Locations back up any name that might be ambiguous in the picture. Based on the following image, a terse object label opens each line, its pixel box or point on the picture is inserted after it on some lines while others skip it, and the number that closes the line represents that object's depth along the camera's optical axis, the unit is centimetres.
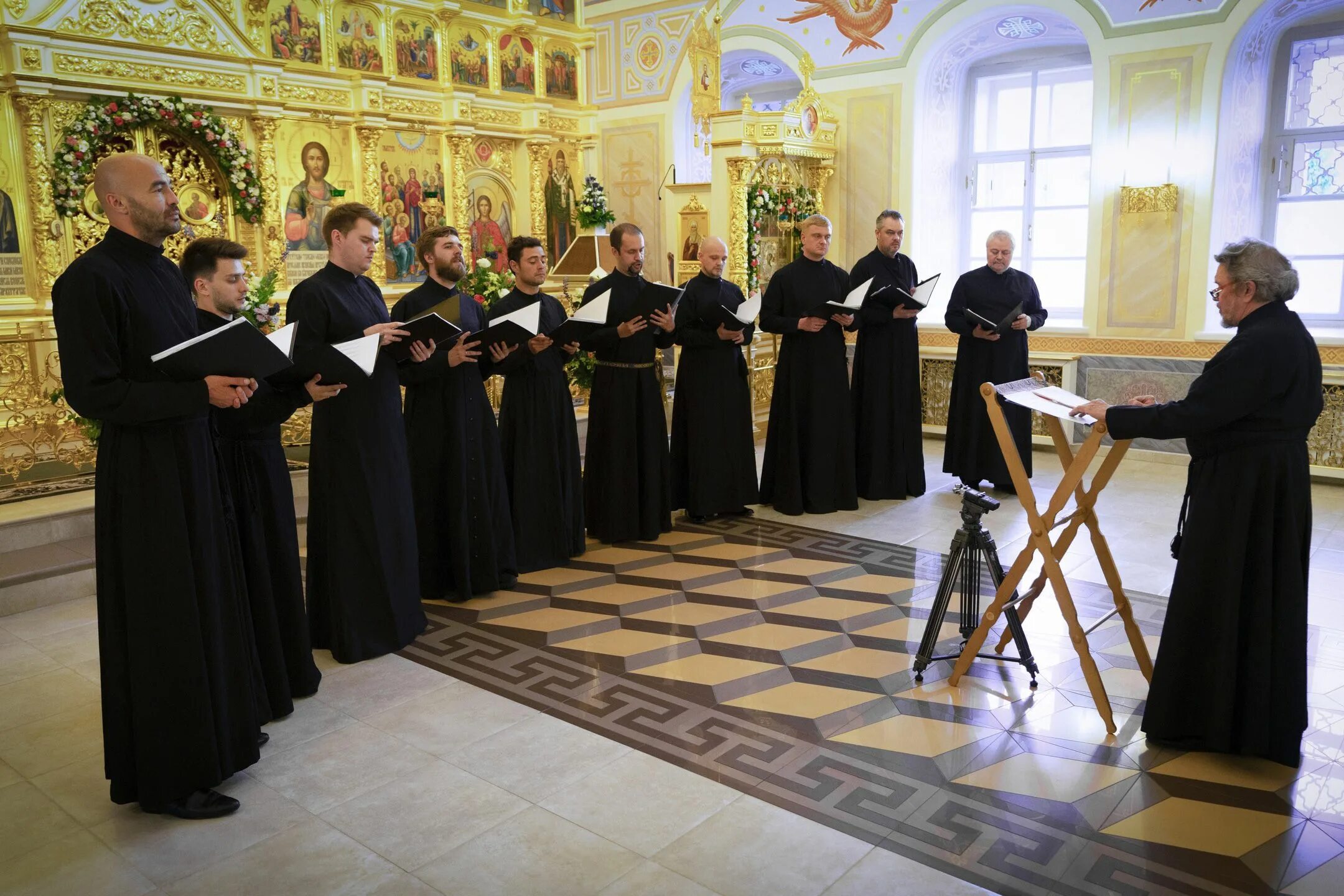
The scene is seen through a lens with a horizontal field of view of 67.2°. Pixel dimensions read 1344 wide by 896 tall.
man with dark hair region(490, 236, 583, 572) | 603
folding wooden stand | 403
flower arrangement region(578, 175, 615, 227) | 1282
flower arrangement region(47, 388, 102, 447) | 693
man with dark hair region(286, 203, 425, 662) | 464
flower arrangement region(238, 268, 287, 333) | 669
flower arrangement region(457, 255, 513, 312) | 909
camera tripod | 443
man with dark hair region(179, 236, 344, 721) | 394
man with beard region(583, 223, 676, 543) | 663
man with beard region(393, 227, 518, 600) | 543
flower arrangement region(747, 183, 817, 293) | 1058
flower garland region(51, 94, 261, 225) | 888
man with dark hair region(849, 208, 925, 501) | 795
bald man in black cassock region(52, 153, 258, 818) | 328
